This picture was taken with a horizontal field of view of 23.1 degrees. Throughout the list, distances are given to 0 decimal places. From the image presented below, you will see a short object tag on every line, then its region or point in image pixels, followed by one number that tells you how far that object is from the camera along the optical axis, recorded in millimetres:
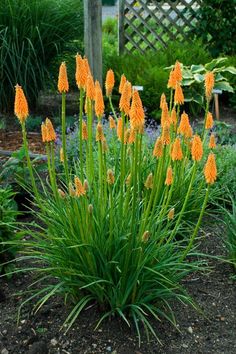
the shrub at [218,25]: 8492
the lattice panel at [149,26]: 8695
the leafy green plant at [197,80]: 6188
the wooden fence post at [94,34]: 5730
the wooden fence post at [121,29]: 8644
